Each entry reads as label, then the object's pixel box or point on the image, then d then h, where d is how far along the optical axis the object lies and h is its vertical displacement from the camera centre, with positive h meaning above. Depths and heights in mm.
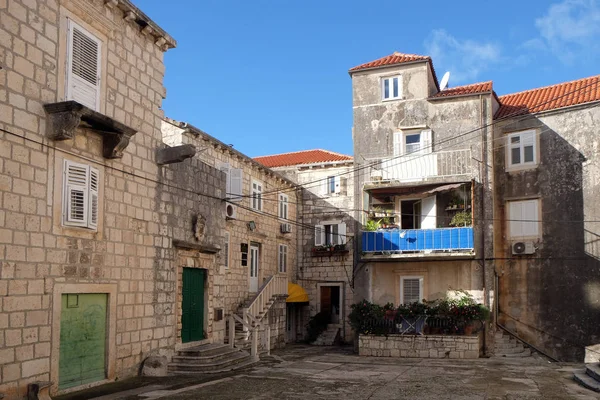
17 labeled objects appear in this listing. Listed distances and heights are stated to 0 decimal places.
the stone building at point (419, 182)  21375 +2800
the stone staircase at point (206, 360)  14258 -2565
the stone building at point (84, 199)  9719 +1110
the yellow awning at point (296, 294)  27256 -1681
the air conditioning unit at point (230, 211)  21880 +1694
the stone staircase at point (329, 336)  28000 -3681
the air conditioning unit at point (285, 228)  28125 +1408
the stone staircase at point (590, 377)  13227 -2755
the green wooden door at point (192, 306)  15172 -1270
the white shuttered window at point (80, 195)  10820 +1124
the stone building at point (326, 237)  29219 +1049
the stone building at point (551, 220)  20516 +1416
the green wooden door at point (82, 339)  10898 -1584
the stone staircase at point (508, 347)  20766 -3042
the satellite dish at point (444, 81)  25128 +7553
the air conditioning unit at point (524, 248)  21406 +434
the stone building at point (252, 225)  21984 +1418
